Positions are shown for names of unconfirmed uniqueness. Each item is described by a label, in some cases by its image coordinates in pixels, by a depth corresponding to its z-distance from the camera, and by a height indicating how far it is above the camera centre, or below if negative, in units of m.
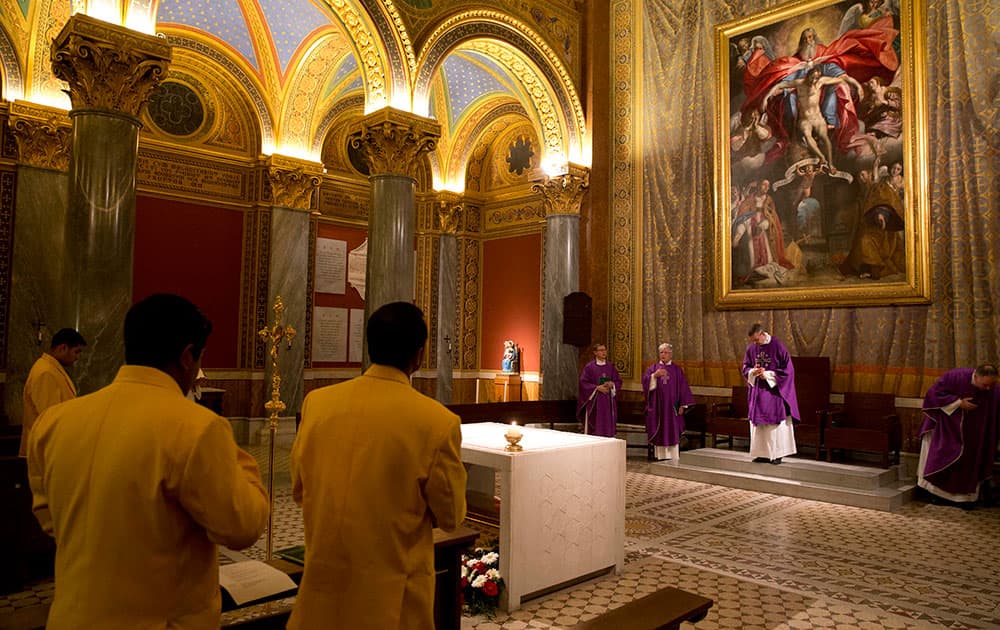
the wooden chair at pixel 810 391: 9.46 -0.49
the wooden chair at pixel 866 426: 8.50 -0.90
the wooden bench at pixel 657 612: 2.74 -1.08
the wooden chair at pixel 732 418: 9.96 -0.92
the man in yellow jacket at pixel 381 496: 2.04 -0.44
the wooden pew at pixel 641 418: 10.95 -1.02
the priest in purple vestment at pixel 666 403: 10.21 -0.72
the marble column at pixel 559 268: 12.37 +1.57
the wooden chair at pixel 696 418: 10.94 -1.00
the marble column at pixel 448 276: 16.03 +1.81
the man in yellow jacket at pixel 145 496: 1.62 -0.35
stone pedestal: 15.67 -0.79
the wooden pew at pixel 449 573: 3.11 -1.02
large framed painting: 9.30 +2.94
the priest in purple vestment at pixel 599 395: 10.70 -0.64
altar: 4.40 -1.05
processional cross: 3.33 -0.15
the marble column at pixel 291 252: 12.92 +1.90
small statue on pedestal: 15.47 -0.13
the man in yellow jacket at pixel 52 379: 5.07 -0.23
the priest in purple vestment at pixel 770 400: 9.02 -0.57
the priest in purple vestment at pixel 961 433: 7.73 -0.85
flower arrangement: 4.35 -1.48
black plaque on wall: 12.20 +0.61
